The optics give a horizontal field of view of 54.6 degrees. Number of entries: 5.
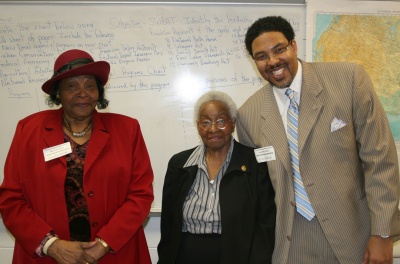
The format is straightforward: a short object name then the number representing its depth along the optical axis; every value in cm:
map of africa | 317
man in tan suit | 193
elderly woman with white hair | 207
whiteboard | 312
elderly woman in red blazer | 204
